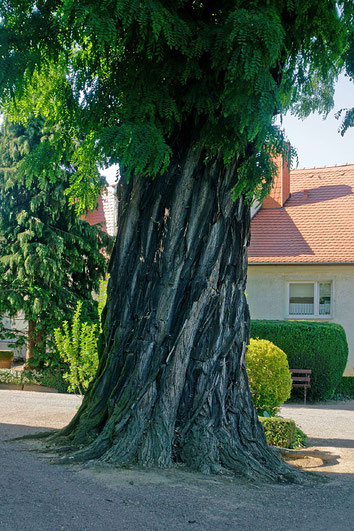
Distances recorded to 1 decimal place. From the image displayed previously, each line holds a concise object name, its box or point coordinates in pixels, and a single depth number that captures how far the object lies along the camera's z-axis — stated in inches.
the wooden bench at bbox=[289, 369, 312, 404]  583.8
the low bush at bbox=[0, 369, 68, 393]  675.4
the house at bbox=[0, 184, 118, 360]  893.8
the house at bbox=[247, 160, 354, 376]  784.3
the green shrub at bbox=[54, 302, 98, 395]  352.5
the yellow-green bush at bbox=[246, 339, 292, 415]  383.2
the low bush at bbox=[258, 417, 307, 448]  330.0
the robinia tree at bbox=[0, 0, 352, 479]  229.5
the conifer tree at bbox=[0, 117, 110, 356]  672.4
